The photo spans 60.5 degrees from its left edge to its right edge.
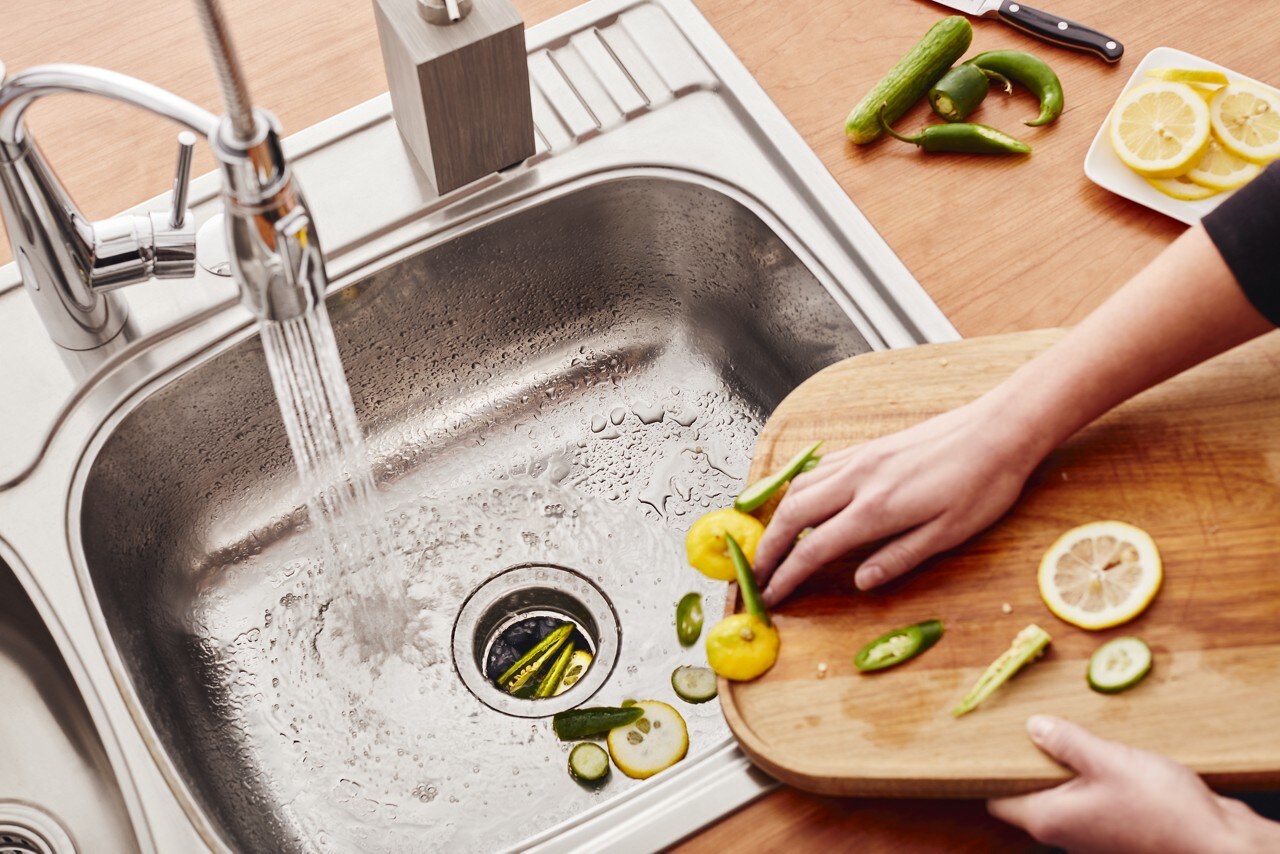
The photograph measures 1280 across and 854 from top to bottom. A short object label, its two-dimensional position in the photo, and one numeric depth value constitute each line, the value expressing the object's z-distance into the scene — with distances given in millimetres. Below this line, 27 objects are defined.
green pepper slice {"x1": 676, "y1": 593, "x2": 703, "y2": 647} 1108
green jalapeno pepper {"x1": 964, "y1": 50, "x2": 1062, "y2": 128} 1161
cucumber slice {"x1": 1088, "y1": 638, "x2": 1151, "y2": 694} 823
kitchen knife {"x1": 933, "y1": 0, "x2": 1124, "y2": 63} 1197
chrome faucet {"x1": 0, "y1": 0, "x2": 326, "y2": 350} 642
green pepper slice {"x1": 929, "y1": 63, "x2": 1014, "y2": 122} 1149
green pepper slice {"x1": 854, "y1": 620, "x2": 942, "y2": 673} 861
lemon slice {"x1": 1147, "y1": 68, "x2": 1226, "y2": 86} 1138
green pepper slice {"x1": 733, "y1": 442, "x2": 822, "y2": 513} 967
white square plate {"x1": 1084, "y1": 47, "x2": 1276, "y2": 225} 1097
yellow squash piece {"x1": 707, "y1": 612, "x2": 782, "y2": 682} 873
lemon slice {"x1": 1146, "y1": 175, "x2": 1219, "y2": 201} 1099
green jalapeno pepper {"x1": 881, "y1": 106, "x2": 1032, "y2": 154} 1143
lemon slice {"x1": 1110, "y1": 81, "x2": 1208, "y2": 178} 1087
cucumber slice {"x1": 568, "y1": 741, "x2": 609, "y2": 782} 1035
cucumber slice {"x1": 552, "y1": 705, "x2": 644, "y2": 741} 1043
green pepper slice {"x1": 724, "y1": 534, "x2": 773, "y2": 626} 903
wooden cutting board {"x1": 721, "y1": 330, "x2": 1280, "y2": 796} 809
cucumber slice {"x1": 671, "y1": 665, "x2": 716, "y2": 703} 1079
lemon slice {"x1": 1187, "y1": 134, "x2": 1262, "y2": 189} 1090
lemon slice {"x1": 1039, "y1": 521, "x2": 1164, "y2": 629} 857
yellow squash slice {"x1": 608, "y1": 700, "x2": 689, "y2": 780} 1017
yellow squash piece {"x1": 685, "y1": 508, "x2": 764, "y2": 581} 968
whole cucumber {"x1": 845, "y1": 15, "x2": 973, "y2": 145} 1156
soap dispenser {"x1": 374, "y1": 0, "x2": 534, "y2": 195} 1000
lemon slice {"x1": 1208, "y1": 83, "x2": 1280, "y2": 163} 1092
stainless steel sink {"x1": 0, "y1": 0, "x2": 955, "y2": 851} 1020
